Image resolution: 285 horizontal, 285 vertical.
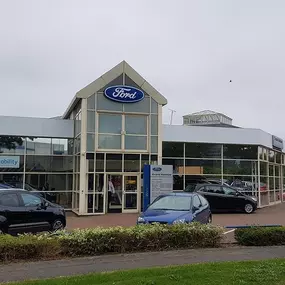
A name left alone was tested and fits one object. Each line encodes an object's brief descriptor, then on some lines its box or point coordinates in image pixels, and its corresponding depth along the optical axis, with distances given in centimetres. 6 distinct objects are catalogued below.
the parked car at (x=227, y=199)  2119
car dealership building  2009
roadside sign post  1830
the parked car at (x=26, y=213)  1176
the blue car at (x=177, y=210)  1135
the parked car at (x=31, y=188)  2002
